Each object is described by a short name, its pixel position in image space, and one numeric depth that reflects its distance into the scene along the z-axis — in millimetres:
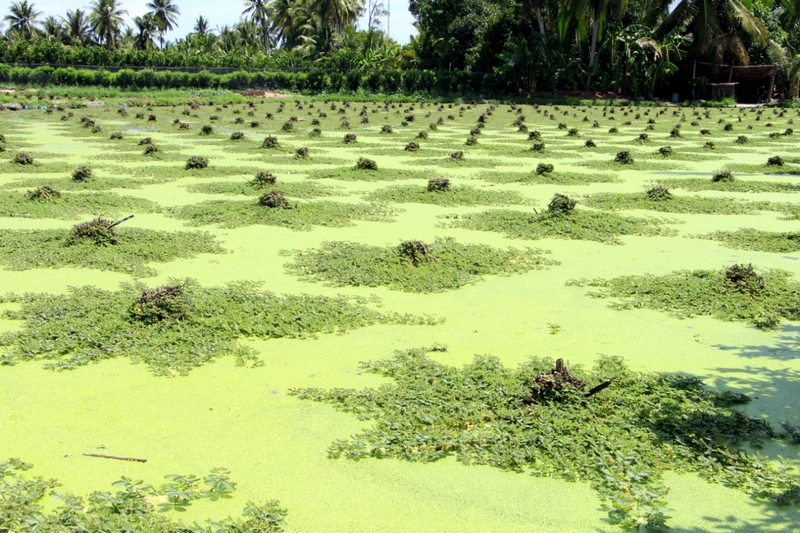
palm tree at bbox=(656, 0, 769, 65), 37828
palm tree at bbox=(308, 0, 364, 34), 52688
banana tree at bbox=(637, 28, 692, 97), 37188
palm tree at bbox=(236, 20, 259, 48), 69438
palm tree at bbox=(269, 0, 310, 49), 56522
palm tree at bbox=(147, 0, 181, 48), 67562
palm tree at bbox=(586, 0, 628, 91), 36250
